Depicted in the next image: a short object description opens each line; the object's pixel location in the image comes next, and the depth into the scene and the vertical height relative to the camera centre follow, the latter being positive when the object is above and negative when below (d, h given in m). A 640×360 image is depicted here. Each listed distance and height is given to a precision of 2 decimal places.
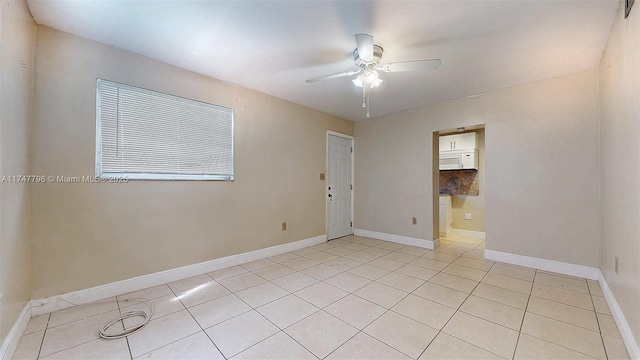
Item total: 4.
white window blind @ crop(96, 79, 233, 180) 2.34 +0.52
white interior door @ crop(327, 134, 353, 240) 4.65 -0.09
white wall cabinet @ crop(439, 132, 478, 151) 4.79 +0.85
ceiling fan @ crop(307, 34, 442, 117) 1.96 +1.09
